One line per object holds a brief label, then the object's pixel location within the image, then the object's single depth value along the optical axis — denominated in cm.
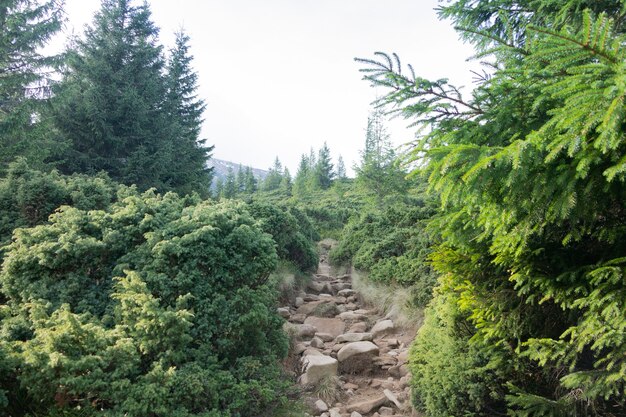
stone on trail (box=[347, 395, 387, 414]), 519
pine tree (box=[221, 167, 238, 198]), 4471
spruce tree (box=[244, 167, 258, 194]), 5423
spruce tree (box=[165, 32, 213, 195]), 1598
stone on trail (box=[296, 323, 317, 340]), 743
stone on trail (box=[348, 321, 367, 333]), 785
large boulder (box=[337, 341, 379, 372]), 636
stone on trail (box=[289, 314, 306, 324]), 838
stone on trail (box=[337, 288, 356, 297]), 1040
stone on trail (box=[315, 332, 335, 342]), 748
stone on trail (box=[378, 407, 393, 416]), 511
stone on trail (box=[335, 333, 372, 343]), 725
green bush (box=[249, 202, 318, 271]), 1103
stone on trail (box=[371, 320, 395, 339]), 746
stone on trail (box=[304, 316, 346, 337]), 789
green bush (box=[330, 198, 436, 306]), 772
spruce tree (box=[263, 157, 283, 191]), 5718
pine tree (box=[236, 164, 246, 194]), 5797
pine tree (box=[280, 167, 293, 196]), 4926
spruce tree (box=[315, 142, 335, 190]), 4616
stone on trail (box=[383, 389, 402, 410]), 523
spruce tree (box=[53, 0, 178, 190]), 1242
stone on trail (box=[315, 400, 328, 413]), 517
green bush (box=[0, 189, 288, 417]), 312
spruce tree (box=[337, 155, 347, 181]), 6606
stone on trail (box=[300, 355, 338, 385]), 569
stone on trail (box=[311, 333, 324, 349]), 705
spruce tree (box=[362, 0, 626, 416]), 202
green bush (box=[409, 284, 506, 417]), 373
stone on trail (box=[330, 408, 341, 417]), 503
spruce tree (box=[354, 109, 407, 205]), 1855
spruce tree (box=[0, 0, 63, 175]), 1014
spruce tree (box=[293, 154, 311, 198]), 4269
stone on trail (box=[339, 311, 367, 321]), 858
